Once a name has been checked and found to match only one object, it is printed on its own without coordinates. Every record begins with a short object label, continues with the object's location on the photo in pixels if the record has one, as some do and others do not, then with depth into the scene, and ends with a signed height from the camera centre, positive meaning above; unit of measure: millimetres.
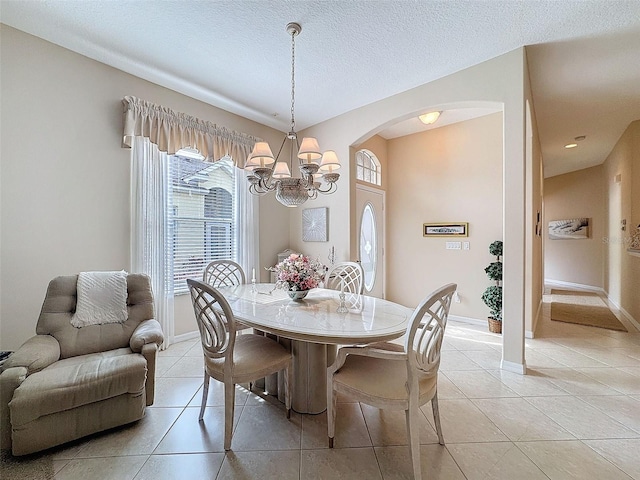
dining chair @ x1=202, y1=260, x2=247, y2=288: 3010 -389
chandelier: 2135 +573
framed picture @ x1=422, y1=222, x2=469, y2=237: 4152 +172
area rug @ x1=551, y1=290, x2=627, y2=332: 4131 -1254
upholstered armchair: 1536 -849
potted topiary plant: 3555 -698
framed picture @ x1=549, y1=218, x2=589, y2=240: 6884 +310
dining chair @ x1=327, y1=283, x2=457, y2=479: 1420 -796
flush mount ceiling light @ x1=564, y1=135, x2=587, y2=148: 4773 +1836
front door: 4520 +56
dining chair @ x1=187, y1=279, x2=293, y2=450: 1663 -798
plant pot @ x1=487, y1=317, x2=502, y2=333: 3611 -1146
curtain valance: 2842 +1288
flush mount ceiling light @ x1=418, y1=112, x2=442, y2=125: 3870 +1771
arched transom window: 4559 +1261
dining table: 1556 -522
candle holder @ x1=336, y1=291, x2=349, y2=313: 1954 -499
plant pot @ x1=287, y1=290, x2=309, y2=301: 2238 -441
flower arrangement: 2219 -278
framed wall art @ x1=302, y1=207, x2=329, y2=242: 4113 +244
